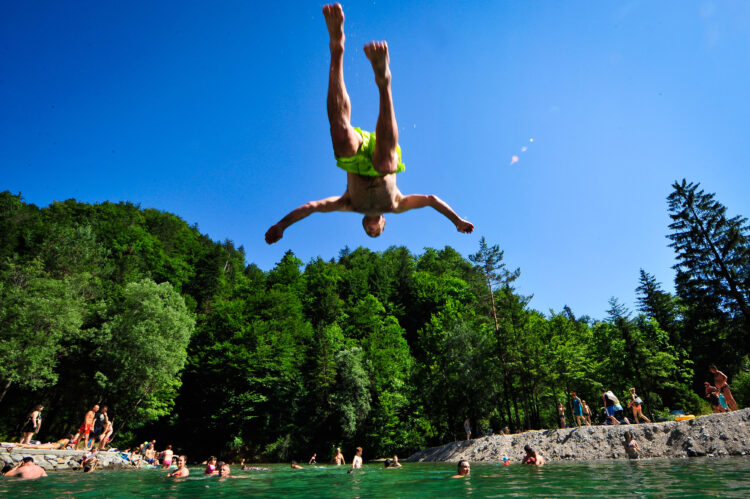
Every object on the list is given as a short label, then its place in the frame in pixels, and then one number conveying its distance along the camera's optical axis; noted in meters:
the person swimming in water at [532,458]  15.33
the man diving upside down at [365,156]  3.50
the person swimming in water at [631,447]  15.67
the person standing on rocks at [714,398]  16.70
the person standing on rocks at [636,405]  18.48
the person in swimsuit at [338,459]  23.30
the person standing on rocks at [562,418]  22.62
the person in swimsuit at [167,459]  19.44
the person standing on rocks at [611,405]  19.53
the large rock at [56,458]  13.34
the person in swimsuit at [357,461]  18.94
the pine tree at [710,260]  24.19
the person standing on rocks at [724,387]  16.38
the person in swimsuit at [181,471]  14.56
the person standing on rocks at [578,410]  21.04
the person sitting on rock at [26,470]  11.59
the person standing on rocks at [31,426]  14.88
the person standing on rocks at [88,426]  17.59
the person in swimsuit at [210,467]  15.82
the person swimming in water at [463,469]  12.89
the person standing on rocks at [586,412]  25.17
